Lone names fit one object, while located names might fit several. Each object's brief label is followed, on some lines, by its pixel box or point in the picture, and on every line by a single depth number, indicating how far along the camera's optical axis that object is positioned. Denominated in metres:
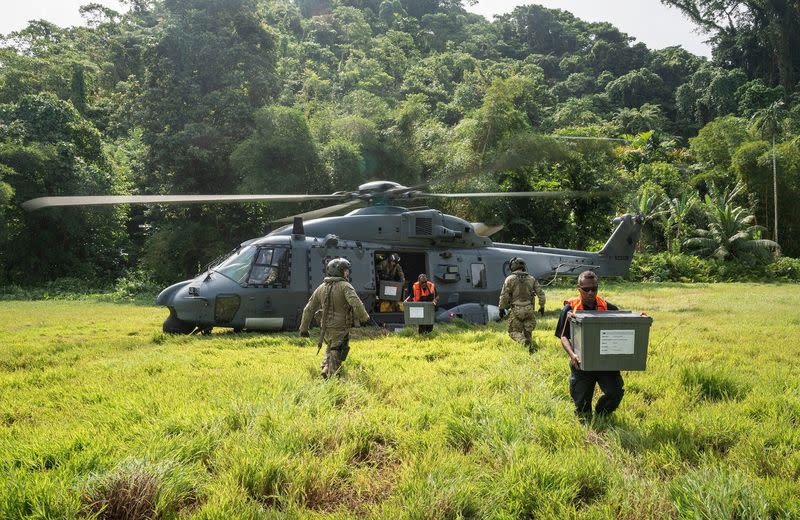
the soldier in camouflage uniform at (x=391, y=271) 10.16
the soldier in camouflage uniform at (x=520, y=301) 7.28
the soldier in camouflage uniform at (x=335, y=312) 5.50
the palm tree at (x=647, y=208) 27.17
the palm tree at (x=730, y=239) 23.48
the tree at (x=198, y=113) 19.78
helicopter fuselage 8.59
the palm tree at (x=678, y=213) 26.08
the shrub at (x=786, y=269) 22.03
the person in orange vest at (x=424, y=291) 8.92
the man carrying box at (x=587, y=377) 3.99
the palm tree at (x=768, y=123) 28.84
